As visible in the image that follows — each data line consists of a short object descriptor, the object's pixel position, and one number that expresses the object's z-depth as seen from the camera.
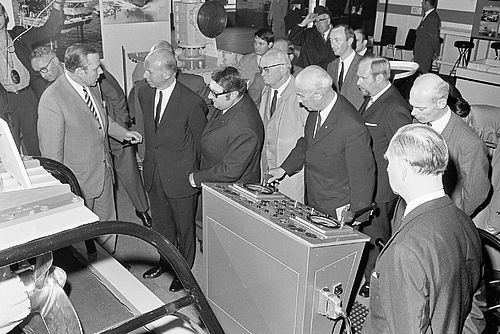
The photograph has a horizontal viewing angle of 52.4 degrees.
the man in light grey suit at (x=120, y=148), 4.75
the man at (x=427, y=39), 9.78
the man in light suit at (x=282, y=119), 4.00
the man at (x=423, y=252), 1.88
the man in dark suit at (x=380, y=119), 3.75
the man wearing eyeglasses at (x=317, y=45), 6.91
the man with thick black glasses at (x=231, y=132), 3.47
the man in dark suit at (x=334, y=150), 3.24
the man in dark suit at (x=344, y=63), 4.96
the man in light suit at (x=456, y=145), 3.20
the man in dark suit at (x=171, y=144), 3.73
